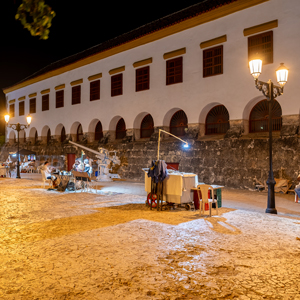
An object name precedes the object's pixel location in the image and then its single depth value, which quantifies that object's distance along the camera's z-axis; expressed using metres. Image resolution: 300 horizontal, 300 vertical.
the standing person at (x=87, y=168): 15.01
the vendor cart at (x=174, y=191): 8.84
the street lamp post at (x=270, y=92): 8.34
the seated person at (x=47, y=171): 14.16
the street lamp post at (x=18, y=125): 19.19
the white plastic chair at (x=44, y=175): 14.44
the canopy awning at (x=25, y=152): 24.91
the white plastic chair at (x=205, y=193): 8.07
